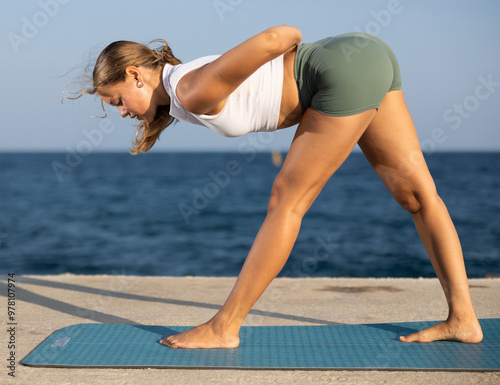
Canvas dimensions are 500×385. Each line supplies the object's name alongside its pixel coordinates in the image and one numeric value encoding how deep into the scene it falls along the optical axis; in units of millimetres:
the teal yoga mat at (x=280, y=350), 2410
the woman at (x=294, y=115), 2344
